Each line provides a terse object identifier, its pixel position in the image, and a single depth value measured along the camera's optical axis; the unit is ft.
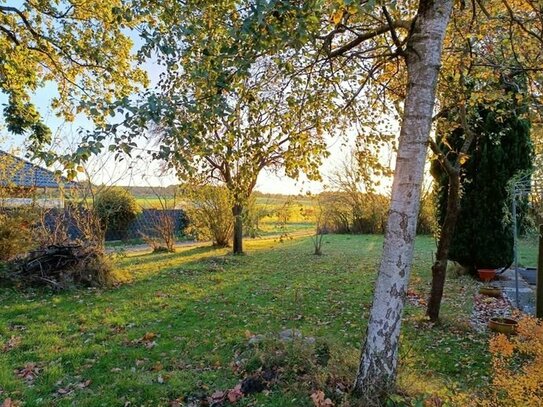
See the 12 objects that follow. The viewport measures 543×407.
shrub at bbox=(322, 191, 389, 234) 75.15
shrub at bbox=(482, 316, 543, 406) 8.42
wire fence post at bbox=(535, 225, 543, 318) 17.92
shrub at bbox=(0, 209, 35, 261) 28.99
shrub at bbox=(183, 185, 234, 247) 49.70
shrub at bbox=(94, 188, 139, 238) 60.80
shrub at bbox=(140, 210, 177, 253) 51.96
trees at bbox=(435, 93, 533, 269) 30.25
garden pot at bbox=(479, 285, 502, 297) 25.94
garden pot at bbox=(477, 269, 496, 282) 30.89
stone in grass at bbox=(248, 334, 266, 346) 15.41
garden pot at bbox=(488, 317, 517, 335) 17.58
